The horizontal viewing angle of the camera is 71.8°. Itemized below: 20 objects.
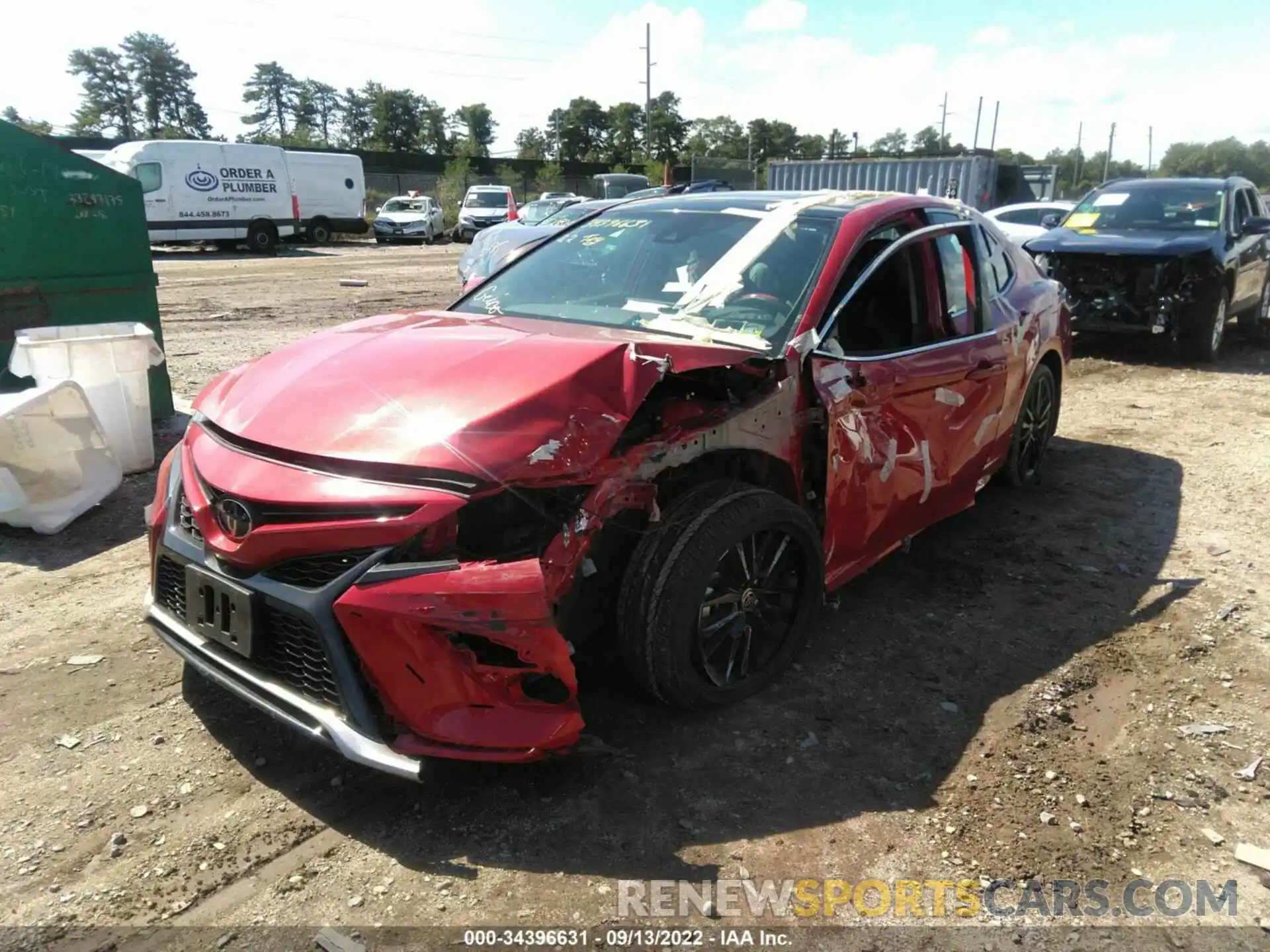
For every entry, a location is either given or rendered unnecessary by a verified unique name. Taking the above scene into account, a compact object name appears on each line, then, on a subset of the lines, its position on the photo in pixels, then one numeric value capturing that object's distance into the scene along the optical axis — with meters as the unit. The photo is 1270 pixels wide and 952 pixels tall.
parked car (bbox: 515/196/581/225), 16.73
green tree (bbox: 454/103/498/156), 83.44
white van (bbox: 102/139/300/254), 22.22
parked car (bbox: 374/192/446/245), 29.72
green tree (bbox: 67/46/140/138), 68.12
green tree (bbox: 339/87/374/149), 83.75
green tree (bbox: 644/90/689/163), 82.94
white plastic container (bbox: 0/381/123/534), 4.45
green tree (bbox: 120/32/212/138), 73.62
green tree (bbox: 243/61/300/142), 84.44
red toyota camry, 2.29
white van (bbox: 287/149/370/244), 26.44
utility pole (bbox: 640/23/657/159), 52.66
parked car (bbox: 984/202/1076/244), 13.34
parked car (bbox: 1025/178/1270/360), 8.77
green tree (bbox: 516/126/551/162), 86.75
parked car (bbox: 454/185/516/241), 29.20
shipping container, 21.67
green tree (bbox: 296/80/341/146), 85.44
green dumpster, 5.81
